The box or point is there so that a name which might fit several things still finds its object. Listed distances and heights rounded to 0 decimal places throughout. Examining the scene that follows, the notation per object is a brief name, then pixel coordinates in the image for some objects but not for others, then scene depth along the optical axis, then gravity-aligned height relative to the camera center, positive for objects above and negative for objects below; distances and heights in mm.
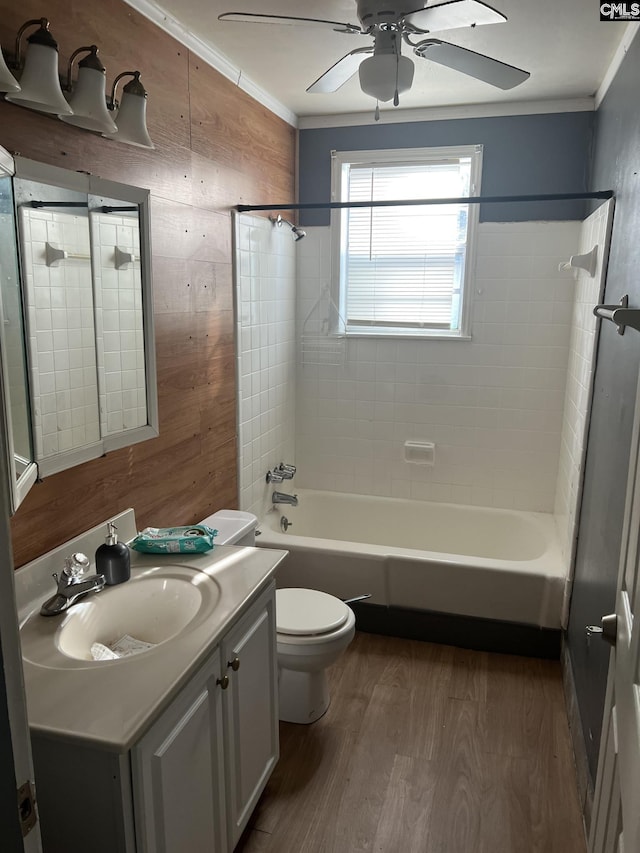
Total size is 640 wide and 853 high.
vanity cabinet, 1258 -1045
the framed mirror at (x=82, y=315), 1646 -53
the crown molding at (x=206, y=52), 2148 +967
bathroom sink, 1602 -842
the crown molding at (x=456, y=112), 3219 +997
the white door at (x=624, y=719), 953 -691
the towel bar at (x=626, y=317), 1147 -22
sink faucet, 1650 -764
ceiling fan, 1786 +789
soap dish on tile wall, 3764 -885
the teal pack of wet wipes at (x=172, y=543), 2014 -768
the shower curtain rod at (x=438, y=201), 2565 +433
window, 3496 +331
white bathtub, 2906 -1285
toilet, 2365 -1247
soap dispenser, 1804 -740
